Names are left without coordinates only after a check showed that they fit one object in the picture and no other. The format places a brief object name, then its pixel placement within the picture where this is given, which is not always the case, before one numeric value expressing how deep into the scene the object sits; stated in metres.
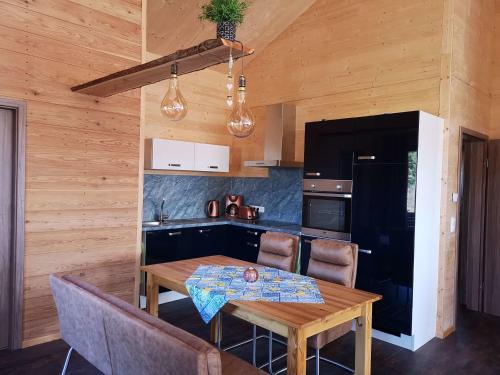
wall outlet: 5.56
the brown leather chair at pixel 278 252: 3.28
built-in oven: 3.96
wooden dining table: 2.05
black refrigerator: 3.50
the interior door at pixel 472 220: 4.56
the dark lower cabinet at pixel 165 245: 4.38
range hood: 4.91
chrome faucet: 5.09
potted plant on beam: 2.24
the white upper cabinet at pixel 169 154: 4.70
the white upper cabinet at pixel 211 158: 5.15
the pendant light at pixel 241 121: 2.61
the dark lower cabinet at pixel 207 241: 4.80
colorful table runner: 2.37
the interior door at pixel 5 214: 3.26
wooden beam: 2.21
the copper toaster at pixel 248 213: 5.46
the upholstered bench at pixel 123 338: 1.47
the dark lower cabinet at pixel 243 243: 4.84
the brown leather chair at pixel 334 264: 2.83
